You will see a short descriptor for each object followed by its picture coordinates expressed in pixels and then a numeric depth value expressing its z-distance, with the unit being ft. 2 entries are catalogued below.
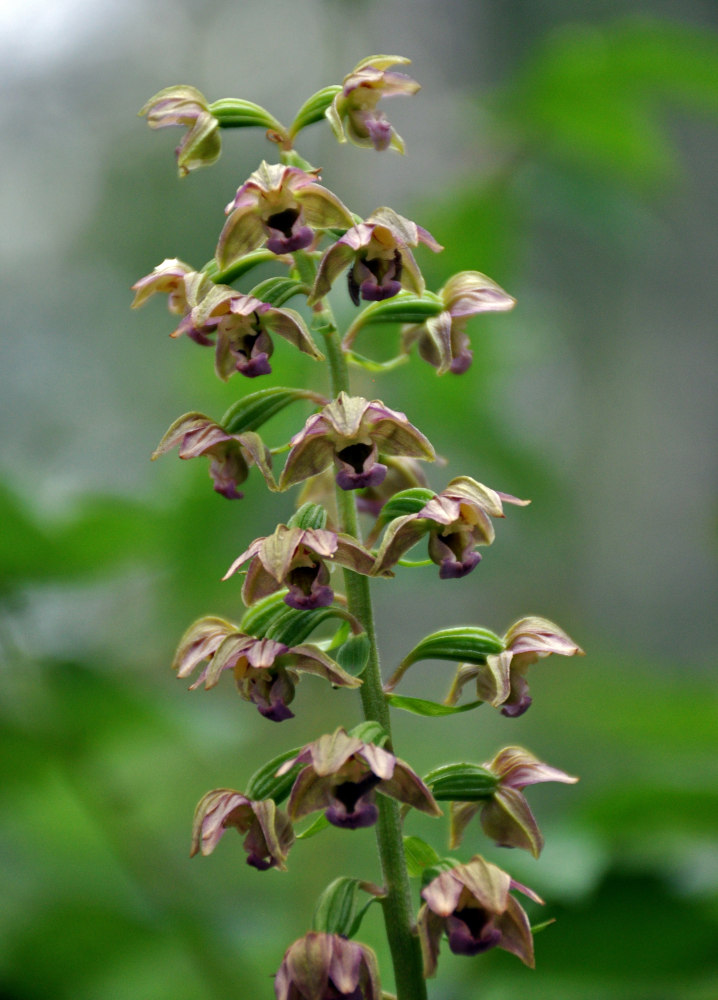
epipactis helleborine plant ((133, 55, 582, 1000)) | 1.54
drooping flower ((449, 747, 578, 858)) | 1.58
